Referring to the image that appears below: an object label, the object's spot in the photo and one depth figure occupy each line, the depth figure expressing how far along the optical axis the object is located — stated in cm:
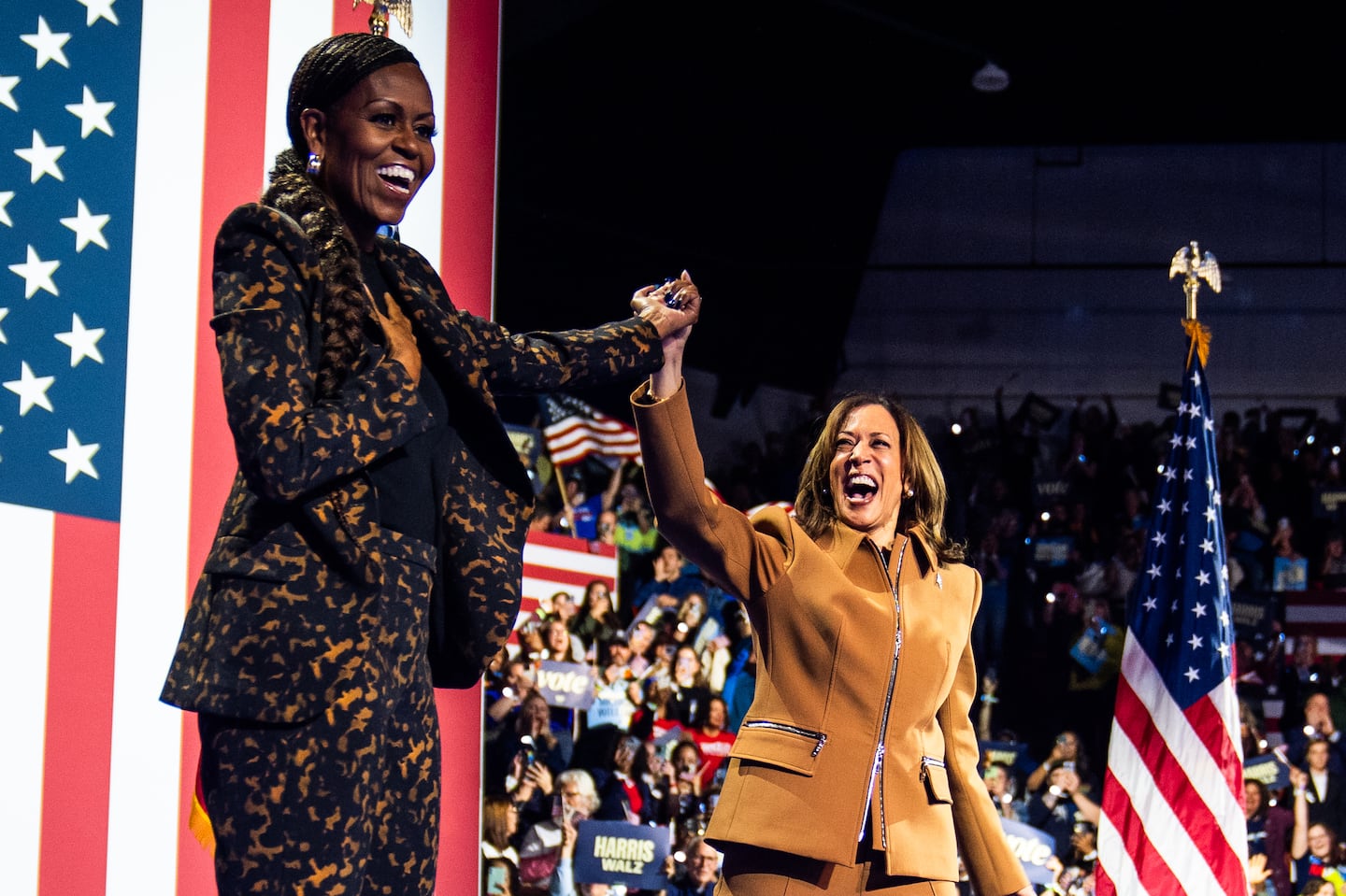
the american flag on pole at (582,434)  905
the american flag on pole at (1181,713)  525
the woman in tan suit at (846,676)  256
